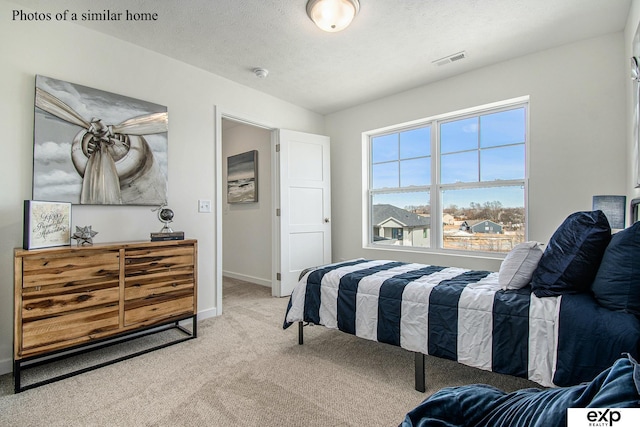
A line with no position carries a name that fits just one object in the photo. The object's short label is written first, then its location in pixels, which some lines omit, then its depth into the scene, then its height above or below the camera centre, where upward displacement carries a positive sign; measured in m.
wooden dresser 1.88 -0.51
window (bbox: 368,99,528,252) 3.27 +0.46
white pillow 1.79 -0.28
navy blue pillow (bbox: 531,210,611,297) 1.53 -0.19
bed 1.35 -0.49
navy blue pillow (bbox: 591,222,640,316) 1.31 -0.25
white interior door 4.09 +0.22
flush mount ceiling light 2.19 +1.51
